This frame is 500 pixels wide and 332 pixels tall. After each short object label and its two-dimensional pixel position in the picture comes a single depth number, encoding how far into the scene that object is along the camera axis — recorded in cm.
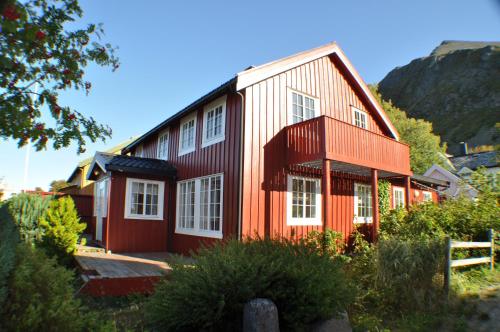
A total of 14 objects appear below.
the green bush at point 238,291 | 382
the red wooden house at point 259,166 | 867
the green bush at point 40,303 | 257
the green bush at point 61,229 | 799
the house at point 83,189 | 1556
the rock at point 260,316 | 372
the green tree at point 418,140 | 3225
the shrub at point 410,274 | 584
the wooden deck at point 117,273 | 618
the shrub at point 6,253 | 247
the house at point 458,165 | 2502
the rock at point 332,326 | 418
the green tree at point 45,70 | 338
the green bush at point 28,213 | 932
